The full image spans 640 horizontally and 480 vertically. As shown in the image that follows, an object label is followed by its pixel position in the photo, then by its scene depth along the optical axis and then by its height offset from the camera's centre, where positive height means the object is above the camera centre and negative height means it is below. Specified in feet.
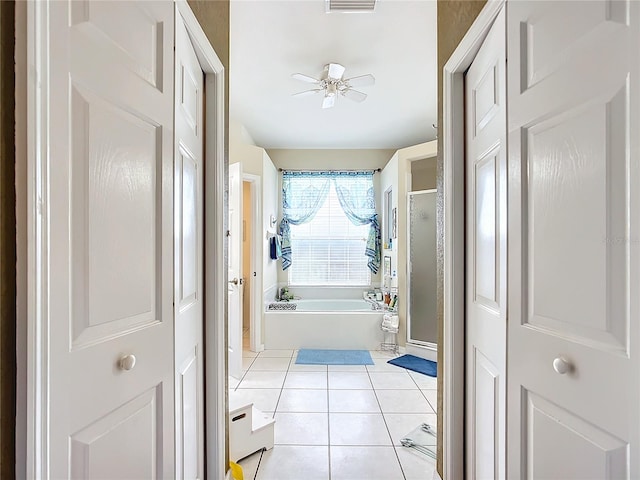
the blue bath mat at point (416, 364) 10.90 -4.25
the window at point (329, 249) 17.70 -0.47
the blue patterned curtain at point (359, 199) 17.28 +2.13
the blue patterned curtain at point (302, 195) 17.34 +2.33
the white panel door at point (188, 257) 3.75 -0.21
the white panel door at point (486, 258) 3.60 -0.22
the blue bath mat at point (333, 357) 11.60 -4.21
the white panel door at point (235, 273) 10.48 -1.05
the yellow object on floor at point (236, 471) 5.56 -3.86
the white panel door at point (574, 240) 2.19 -0.01
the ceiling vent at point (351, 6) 6.84 +4.83
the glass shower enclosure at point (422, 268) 12.38 -1.08
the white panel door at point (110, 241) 2.18 +0.00
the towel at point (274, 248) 15.75 -0.37
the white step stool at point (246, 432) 6.17 -3.63
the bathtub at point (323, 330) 13.10 -3.50
